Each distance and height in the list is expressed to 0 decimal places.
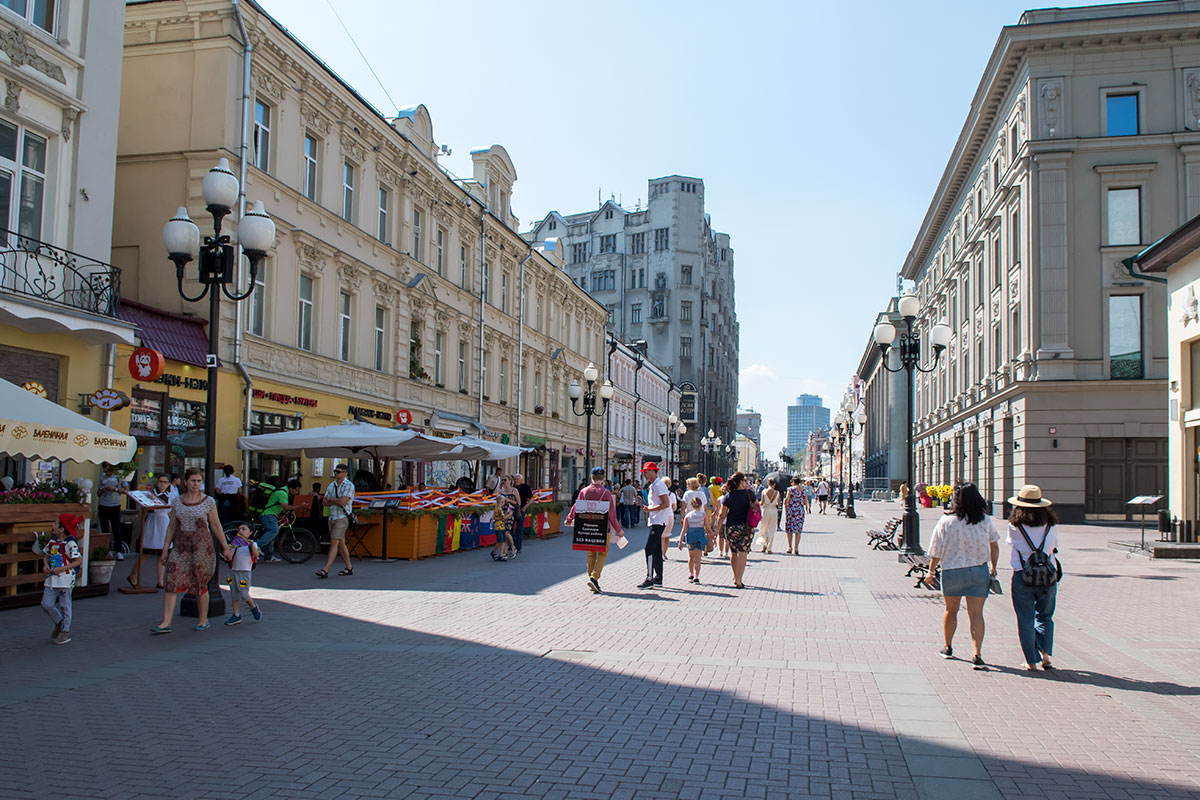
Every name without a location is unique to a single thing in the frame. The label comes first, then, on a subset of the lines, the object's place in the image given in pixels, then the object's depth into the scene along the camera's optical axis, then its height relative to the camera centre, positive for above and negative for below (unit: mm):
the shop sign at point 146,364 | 17109 +1665
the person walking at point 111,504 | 15625 -853
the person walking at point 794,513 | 20562 -982
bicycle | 16812 -1531
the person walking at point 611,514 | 13000 -715
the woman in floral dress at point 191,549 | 9422 -956
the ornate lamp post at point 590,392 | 27317 +2260
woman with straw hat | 7961 -875
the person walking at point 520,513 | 19478 -1069
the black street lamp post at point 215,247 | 10711 +2549
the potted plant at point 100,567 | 12008 -1459
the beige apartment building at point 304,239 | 20797 +6150
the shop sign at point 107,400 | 15539 +898
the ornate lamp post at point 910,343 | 17688 +2675
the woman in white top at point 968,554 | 8195 -723
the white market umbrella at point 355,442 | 17609 +338
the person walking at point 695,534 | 14422 -1056
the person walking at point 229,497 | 18469 -810
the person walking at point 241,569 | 10039 -1208
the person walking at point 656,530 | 13641 -955
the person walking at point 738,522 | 13742 -812
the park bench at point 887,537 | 20922 -1519
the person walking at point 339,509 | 15055 -836
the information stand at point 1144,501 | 17922 -482
